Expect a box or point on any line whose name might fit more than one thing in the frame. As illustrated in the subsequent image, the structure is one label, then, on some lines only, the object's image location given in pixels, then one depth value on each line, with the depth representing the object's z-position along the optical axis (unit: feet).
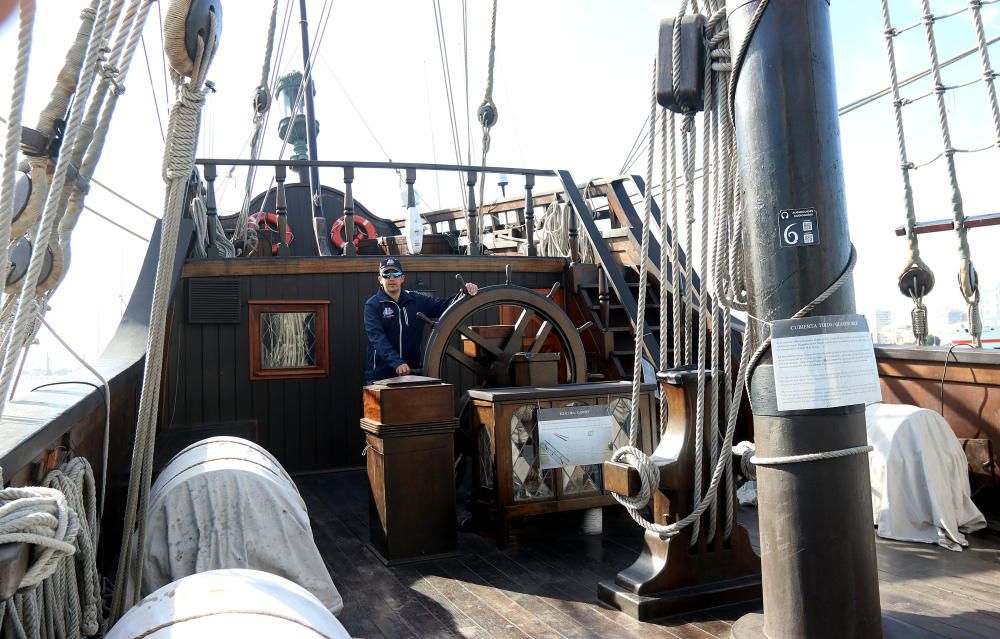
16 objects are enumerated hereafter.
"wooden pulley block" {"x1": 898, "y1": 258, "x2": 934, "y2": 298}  13.62
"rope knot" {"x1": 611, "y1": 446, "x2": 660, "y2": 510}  7.81
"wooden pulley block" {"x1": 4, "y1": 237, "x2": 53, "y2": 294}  4.83
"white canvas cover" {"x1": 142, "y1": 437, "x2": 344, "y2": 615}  6.91
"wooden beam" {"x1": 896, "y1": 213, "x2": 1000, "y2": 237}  14.34
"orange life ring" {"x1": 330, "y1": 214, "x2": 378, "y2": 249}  29.17
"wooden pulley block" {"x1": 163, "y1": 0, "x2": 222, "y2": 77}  5.32
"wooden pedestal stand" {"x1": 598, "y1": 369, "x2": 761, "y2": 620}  8.26
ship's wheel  14.02
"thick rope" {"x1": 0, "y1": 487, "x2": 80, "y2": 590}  3.42
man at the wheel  15.08
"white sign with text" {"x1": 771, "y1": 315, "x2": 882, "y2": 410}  5.80
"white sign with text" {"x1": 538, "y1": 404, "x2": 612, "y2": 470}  11.42
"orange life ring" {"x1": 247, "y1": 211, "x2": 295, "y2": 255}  28.37
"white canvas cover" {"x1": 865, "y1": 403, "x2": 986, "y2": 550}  10.43
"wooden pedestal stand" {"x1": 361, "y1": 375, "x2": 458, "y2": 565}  10.64
